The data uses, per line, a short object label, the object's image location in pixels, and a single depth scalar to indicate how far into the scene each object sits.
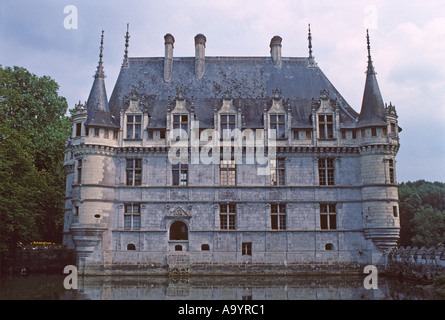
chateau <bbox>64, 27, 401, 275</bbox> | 28.88
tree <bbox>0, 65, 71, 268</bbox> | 28.41
